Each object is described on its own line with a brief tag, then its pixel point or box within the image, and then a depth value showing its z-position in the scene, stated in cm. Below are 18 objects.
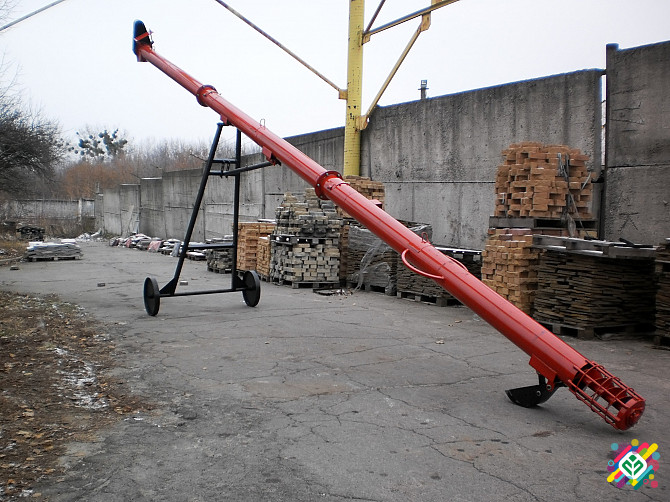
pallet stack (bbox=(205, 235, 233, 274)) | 1761
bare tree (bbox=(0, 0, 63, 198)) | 2534
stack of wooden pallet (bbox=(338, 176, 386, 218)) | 1508
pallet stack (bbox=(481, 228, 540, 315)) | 944
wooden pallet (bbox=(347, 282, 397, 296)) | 1309
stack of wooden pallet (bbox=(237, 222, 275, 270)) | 1689
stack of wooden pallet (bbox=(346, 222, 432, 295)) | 1316
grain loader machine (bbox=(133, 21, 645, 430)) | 474
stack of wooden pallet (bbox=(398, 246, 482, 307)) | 1141
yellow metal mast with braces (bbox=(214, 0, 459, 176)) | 1546
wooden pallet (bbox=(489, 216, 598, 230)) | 974
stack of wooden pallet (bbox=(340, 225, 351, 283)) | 1471
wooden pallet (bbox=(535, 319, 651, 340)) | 866
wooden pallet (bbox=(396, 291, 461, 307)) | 1166
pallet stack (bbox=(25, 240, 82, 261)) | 2194
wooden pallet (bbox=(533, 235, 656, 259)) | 820
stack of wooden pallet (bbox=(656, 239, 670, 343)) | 778
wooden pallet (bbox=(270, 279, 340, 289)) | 1427
